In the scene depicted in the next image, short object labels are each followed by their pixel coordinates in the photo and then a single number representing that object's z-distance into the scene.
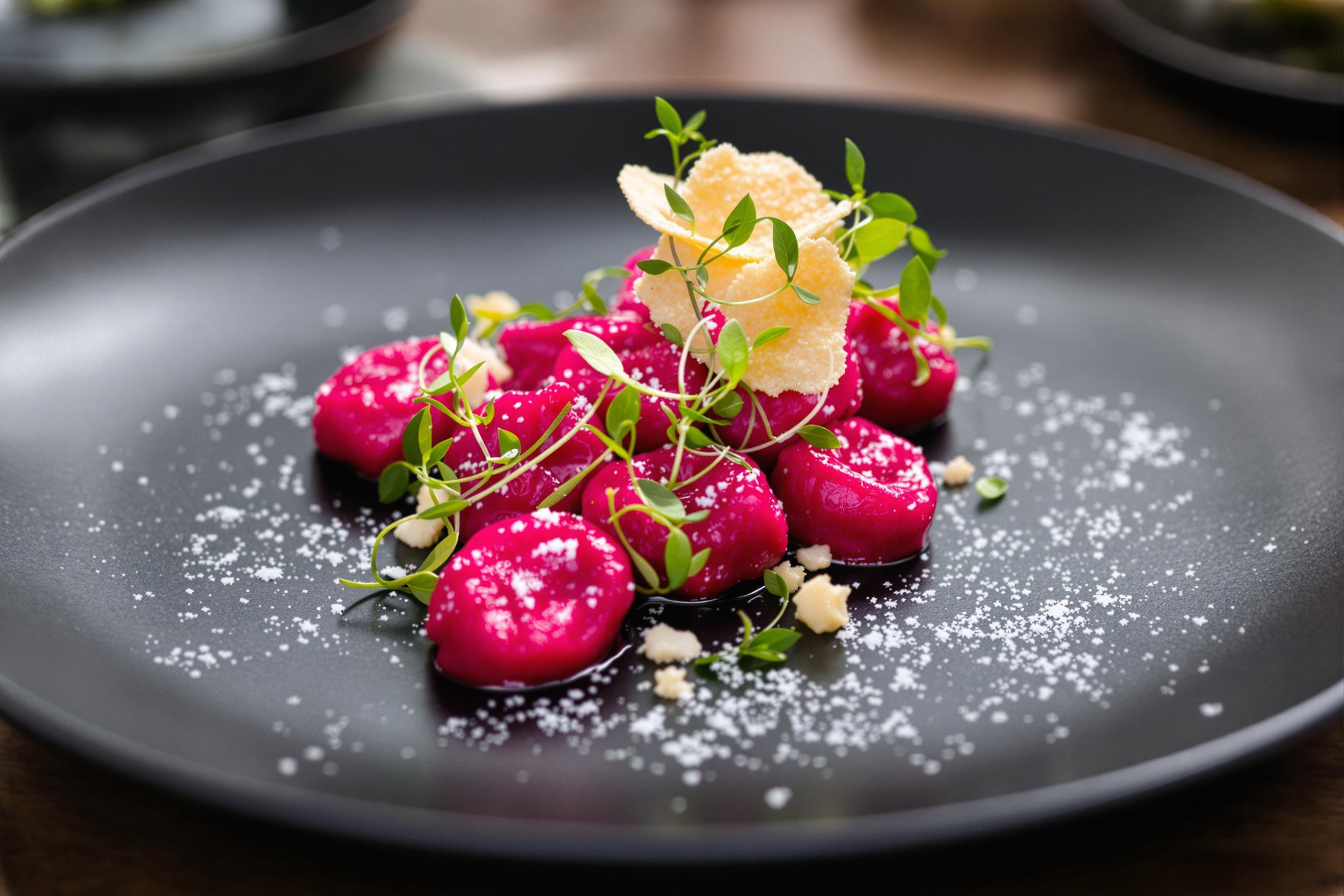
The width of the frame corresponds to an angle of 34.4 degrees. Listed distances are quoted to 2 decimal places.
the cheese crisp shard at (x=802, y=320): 0.35
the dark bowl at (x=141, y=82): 0.48
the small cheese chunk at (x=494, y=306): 0.41
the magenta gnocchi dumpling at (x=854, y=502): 0.36
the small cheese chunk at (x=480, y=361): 0.38
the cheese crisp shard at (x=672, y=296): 0.36
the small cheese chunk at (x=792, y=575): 0.35
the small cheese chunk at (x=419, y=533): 0.36
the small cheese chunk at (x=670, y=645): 0.33
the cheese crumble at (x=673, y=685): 0.33
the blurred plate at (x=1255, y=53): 0.52
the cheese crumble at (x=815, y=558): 0.36
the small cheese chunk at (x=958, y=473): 0.38
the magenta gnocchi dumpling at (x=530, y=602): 0.33
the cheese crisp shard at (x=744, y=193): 0.37
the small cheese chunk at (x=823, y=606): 0.34
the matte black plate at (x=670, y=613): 0.31
